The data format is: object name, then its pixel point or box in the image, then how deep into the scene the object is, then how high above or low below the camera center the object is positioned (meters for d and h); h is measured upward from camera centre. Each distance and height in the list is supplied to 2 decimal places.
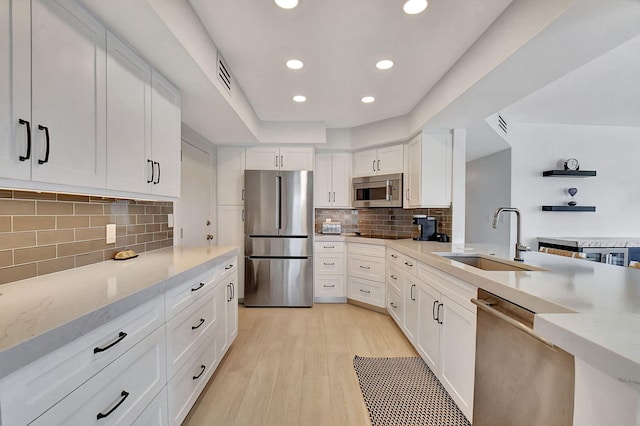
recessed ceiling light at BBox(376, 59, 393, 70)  2.06 +1.19
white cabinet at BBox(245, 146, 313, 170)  3.57 +0.72
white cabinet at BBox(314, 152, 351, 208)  3.89 +0.48
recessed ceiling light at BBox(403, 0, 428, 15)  1.46 +1.18
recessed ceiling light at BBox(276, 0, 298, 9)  1.47 +1.18
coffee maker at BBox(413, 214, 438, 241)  3.19 -0.18
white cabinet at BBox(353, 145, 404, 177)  3.41 +0.70
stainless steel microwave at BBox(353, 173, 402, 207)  3.38 +0.28
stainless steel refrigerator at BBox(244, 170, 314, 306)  3.39 -0.28
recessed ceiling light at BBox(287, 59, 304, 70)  2.08 +1.19
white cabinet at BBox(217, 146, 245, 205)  3.56 +0.52
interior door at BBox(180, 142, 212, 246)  2.71 +0.13
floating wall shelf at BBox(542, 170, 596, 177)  3.77 +0.60
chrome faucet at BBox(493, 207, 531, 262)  1.68 -0.21
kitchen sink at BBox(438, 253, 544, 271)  1.64 -0.37
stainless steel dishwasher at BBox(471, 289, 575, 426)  0.88 -0.63
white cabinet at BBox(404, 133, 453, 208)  2.96 +0.49
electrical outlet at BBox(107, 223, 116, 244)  1.66 -0.16
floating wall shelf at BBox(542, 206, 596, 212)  3.82 +0.09
